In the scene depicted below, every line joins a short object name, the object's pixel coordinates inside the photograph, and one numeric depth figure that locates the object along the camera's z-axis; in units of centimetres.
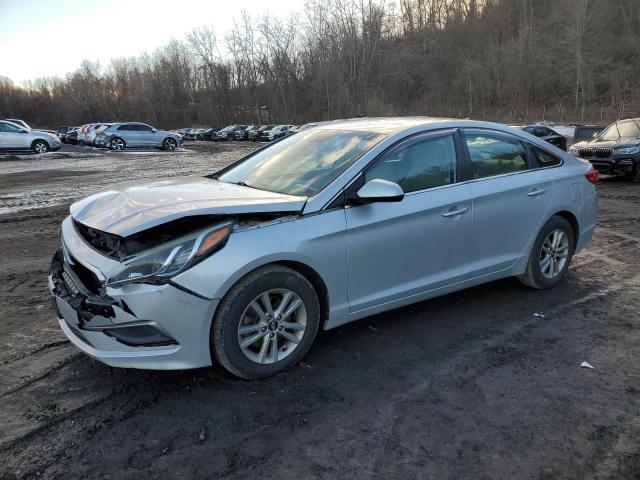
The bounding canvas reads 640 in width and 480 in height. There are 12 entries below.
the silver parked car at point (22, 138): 2627
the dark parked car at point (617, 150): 1269
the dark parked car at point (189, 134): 6525
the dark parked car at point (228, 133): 5720
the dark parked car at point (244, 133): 5438
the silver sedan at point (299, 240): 300
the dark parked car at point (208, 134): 6073
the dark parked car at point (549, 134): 1953
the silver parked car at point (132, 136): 3269
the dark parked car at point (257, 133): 5219
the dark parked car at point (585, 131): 1998
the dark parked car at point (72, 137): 4338
